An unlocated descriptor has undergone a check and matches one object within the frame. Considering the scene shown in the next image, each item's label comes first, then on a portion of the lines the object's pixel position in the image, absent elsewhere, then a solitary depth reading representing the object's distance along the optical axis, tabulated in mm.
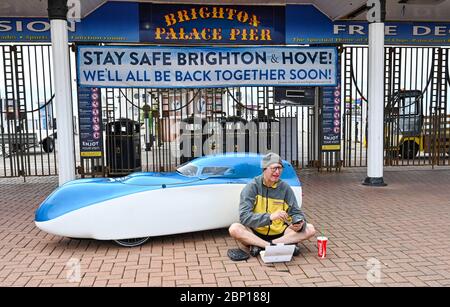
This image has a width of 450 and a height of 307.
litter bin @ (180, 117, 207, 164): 11117
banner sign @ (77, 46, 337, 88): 9375
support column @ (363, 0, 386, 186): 8641
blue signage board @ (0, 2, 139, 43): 9547
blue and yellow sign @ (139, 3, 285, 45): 9711
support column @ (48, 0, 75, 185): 7168
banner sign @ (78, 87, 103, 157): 9930
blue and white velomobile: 5023
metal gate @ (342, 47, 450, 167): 10586
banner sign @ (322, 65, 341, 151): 10594
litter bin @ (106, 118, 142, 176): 10227
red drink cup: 4828
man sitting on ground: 4766
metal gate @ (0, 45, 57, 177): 9734
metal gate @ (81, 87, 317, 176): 10766
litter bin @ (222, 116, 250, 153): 11094
